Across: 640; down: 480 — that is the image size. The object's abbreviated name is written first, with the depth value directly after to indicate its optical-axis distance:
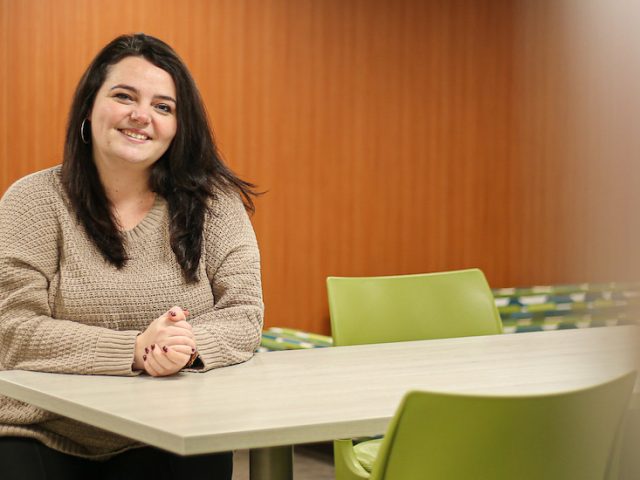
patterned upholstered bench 4.47
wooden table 1.34
